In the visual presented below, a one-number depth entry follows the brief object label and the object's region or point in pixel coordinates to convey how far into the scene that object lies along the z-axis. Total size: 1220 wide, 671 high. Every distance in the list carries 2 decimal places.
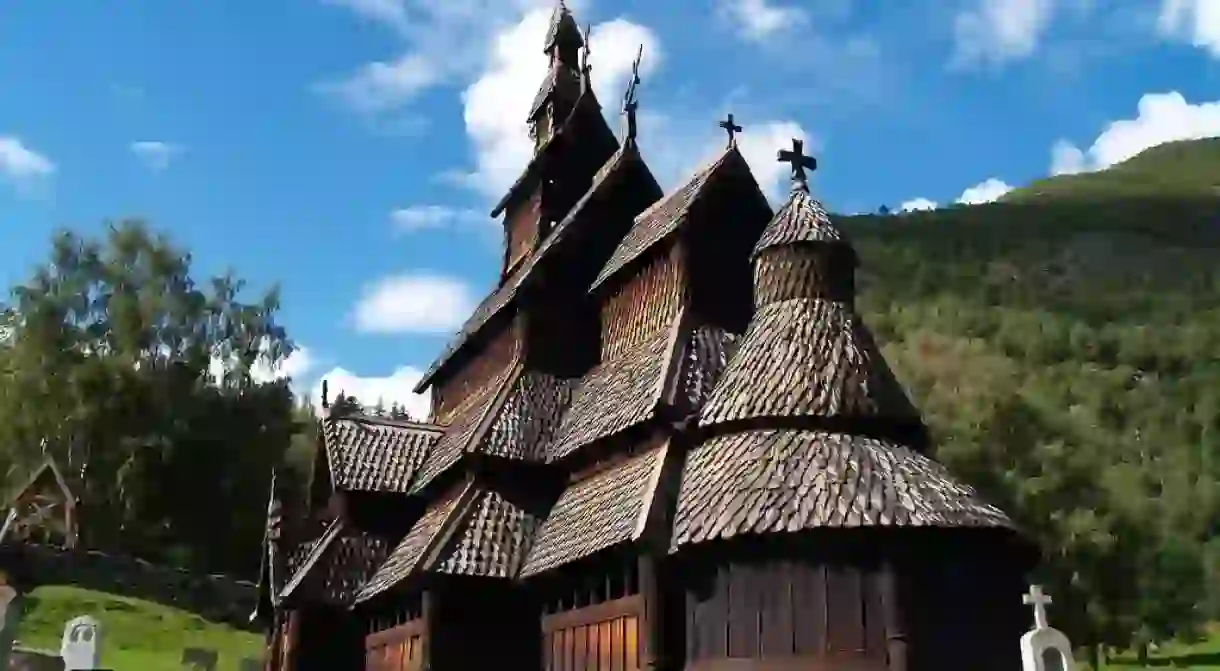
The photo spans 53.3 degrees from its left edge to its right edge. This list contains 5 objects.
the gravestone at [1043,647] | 15.75
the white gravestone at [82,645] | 11.96
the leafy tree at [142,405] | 54.50
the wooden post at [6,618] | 16.16
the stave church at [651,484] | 17.02
